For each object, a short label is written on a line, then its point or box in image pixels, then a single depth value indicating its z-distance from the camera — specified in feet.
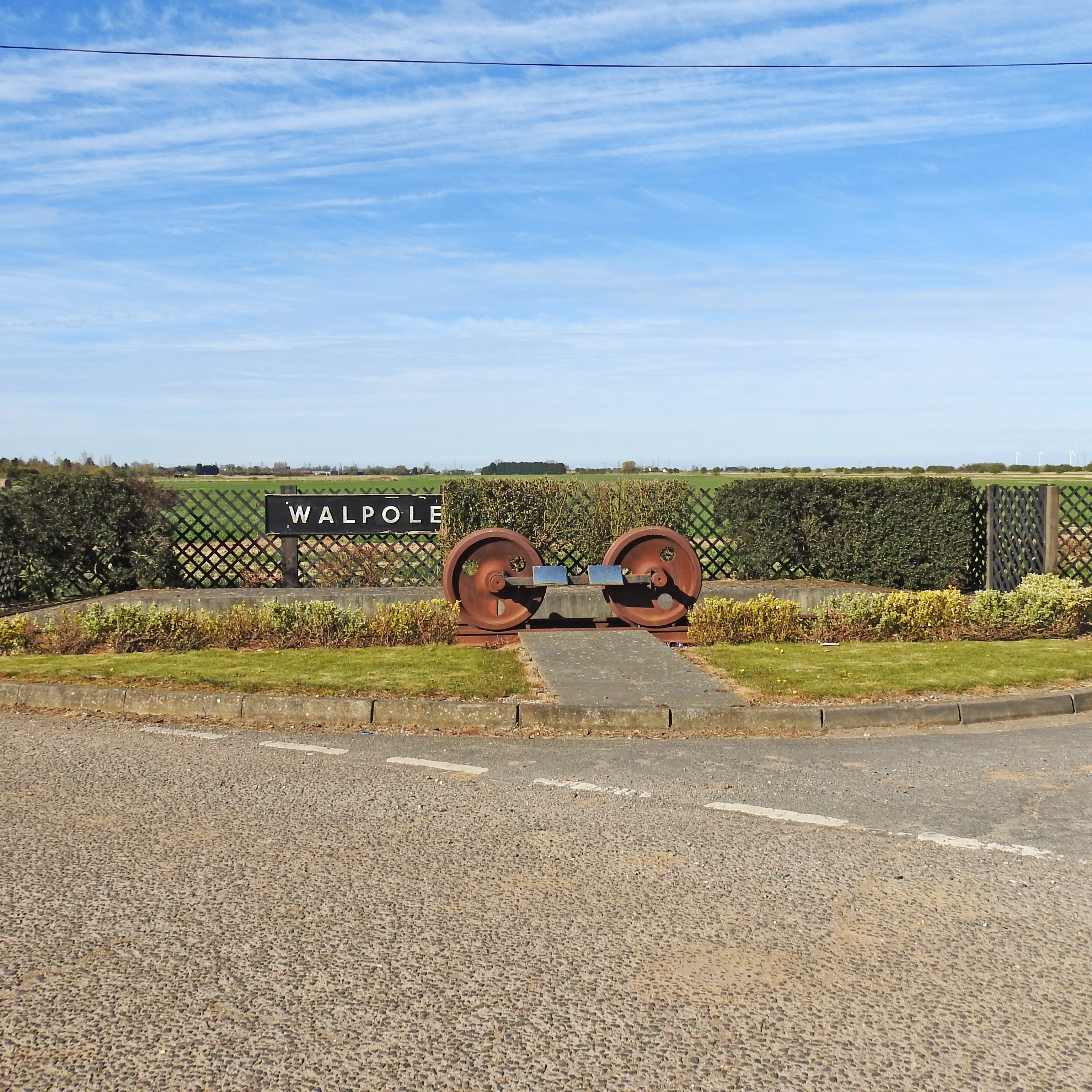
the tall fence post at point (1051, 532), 45.70
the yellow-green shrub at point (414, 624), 36.96
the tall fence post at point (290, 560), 53.78
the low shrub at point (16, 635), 35.78
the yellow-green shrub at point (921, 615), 37.60
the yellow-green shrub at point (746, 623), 37.35
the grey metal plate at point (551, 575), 37.01
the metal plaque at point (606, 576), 37.96
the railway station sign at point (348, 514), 52.90
